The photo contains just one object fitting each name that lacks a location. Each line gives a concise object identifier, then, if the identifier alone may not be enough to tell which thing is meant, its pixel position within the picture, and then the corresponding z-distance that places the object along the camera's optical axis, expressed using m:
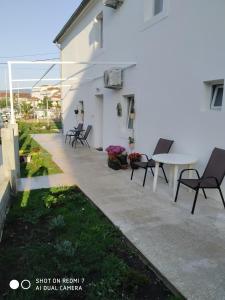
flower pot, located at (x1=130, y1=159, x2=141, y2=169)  6.89
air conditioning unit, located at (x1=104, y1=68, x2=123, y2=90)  8.11
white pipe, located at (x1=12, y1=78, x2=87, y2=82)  9.15
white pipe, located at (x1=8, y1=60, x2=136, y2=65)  6.54
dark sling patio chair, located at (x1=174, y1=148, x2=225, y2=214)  4.17
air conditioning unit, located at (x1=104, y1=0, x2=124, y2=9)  7.98
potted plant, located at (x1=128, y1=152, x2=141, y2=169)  6.97
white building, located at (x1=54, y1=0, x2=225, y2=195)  4.77
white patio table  4.83
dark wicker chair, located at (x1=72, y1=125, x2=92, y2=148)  11.34
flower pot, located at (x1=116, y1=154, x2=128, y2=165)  7.30
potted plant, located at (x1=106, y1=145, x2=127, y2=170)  7.22
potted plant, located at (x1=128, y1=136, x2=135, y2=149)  7.83
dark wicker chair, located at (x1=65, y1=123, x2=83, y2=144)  12.07
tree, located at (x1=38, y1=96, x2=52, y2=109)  40.42
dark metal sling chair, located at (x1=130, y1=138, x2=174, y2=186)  5.82
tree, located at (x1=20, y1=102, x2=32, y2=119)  36.73
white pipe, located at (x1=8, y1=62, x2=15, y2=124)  6.42
